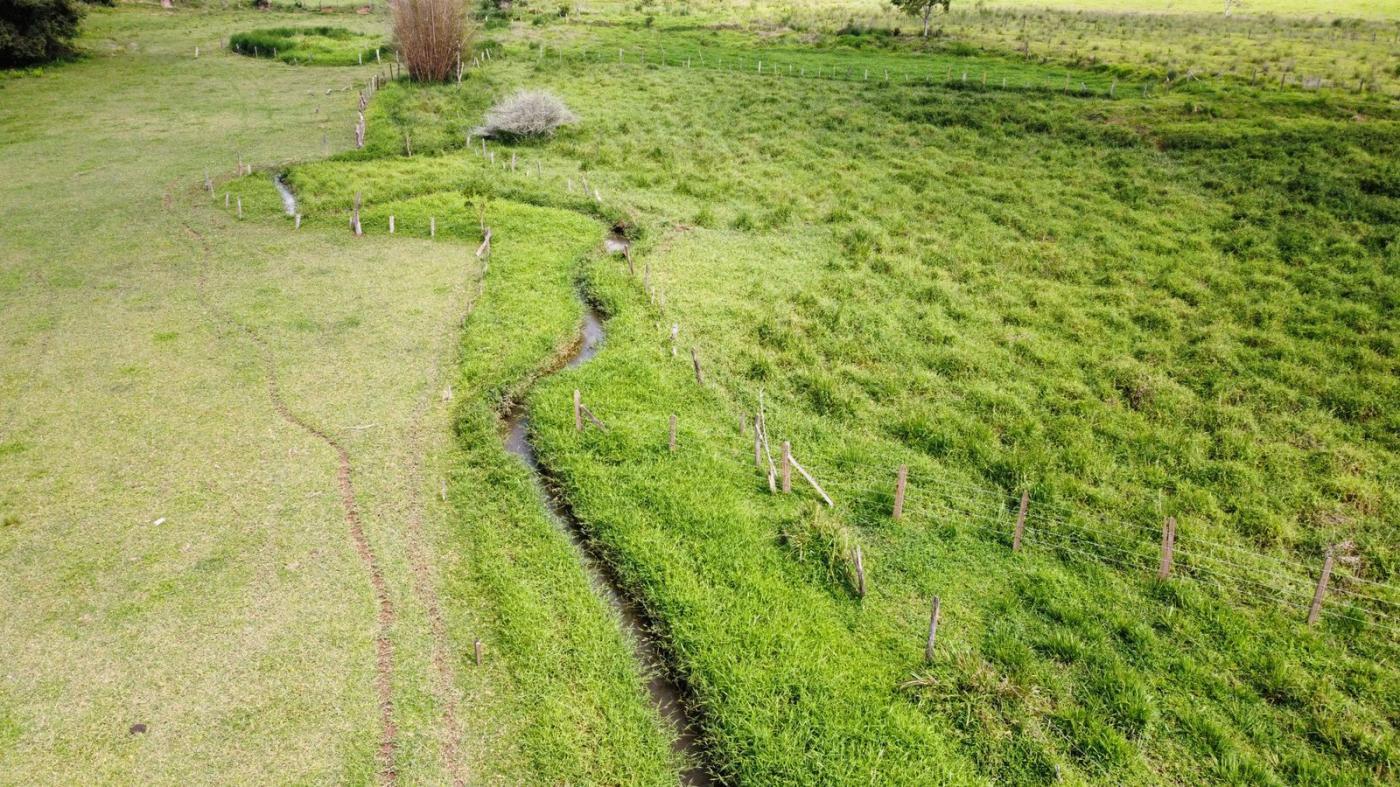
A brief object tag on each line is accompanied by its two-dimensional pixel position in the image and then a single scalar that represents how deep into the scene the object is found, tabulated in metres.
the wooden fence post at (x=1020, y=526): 12.35
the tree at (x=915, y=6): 57.56
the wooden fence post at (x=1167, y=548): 11.69
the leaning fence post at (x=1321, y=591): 10.72
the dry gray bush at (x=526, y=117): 34.69
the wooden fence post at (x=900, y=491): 12.80
